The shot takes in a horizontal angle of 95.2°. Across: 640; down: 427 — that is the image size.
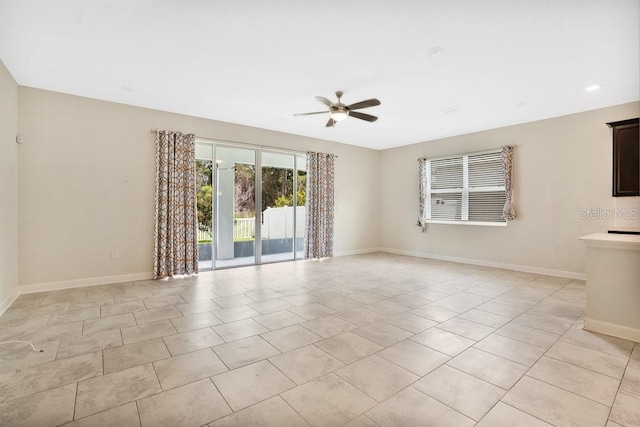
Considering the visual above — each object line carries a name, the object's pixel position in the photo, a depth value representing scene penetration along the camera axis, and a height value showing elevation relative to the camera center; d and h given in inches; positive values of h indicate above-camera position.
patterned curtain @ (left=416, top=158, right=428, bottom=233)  274.2 +22.0
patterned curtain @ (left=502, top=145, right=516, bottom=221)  218.2 +24.9
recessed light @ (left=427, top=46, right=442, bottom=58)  116.7 +66.4
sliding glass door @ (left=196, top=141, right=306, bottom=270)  220.5 +9.2
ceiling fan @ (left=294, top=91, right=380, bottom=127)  147.5 +56.2
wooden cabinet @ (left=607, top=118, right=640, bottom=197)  140.8 +28.2
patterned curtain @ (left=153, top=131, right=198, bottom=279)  190.2 +4.0
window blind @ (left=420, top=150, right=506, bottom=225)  230.8 +21.4
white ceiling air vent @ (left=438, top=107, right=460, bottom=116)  186.2 +67.6
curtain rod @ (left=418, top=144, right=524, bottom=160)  226.4 +50.9
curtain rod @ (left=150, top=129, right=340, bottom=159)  209.7 +54.4
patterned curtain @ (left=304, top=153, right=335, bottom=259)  261.9 +6.8
